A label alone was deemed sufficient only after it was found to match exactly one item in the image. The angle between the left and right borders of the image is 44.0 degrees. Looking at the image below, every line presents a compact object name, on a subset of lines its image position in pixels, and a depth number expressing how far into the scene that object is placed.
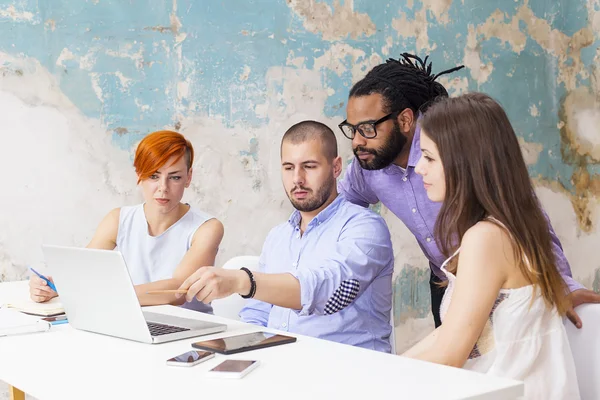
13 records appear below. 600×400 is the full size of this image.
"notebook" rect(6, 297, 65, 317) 2.13
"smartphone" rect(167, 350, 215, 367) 1.49
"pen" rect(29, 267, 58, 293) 2.31
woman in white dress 1.61
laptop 1.70
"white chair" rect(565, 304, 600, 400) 1.68
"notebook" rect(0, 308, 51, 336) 1.88
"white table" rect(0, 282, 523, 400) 1.29
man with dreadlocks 2.75
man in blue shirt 2.09
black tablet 1.61
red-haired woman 2.74
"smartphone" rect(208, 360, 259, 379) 1.39
